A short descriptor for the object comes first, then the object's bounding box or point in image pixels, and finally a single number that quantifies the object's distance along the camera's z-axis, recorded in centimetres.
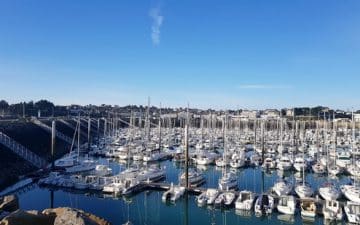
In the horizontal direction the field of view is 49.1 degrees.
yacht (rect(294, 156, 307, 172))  4977
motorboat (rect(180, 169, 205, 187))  3928
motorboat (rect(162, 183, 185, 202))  3409
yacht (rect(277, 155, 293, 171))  5088
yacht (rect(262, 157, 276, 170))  5172
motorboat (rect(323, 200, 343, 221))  2834
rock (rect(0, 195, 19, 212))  1652
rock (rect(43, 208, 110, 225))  999
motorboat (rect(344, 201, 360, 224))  2773
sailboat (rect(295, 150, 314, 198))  3322
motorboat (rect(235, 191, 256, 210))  3084
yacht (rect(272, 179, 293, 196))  3400
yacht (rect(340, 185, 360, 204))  3306
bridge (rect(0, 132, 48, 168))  4747
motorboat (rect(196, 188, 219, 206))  3231
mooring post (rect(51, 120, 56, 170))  4530
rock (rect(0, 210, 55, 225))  1021
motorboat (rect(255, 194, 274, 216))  3016
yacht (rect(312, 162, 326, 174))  4866
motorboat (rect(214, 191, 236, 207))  3194
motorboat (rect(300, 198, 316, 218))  2939
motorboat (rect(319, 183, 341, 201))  3297
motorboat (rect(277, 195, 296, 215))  2989
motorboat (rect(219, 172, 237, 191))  3629
